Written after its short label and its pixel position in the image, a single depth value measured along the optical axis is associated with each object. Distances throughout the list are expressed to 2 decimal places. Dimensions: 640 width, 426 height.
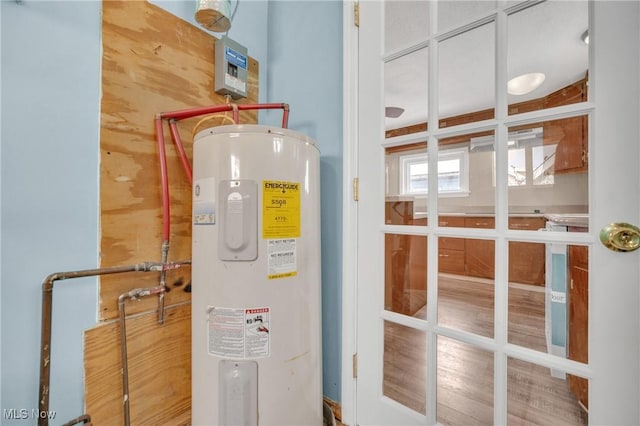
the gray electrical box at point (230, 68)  1.32
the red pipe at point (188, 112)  1.11
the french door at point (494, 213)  0.74
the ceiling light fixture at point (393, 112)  1.16
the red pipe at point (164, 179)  1.09
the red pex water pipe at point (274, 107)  1.23
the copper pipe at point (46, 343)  0.84
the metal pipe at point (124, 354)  0.98
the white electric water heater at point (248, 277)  0.90
